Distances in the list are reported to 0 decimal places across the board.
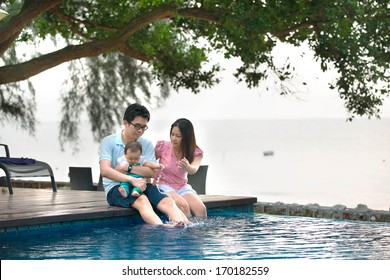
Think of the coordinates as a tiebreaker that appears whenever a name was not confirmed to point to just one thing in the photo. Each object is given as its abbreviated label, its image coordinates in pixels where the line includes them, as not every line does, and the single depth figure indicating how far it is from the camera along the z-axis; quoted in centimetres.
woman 1141
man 1087
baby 1094
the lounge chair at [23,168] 1373
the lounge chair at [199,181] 1481
